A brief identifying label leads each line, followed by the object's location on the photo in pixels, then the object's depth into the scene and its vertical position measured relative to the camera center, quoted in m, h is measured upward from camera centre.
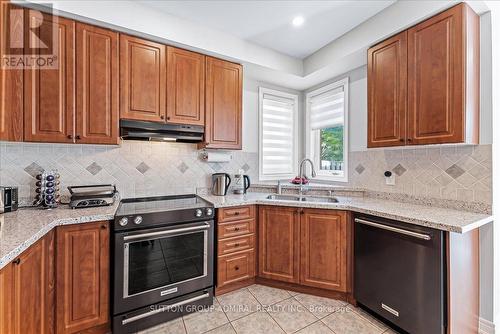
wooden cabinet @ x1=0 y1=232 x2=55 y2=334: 1.05 -0.67
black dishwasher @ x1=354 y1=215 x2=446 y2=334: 1.56 -0.81
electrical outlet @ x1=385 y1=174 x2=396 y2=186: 2.41 -0.14
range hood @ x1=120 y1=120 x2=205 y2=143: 2.16 +0.35
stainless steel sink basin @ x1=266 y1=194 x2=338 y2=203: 2.71 -0.38
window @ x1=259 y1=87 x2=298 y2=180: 3.42 +0.49
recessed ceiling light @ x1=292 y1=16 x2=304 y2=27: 2.35 +1.51
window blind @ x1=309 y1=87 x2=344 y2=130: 3.12 +0.83
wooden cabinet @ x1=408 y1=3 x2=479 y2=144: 1.68 +0.69
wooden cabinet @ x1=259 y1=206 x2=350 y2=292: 2.19 -0.81
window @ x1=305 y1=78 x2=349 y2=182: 3.06 +0.54
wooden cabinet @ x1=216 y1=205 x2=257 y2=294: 2.29 -0.84
